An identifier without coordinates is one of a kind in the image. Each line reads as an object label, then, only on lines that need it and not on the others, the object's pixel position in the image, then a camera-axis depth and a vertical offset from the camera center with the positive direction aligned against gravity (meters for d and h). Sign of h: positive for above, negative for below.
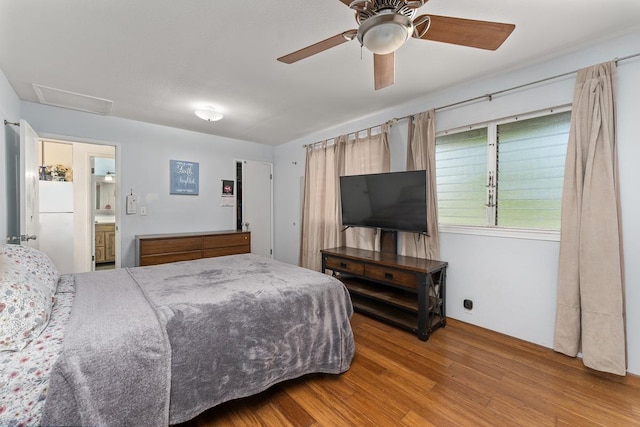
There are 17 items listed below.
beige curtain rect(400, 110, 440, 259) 2.96 +0.51
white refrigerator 4.34 -0.25
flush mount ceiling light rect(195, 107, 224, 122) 3.24 +1.13
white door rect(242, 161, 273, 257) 5.08 +0.11
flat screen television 2.83 +0.12
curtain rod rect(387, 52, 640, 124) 2.00 +1.11
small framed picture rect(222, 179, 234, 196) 4.81 +0.39
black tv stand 2.59 -0.80
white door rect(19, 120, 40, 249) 2.53 +0.20
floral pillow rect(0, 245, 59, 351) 1.11 -0.42
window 2.38 +0.38
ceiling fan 1.33 +0.97
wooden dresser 3.64 -0.53
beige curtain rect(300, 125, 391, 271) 3.58 +0.40
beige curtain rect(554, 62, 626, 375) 1.96 -0.19
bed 1.08 -0.64
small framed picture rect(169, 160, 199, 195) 4.27 +0.51
